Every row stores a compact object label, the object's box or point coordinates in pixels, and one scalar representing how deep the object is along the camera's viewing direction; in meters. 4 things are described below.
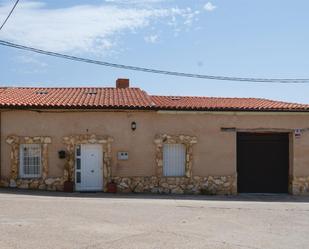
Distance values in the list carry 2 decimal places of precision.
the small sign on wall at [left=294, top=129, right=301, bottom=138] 20.25
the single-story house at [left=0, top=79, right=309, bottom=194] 19.12
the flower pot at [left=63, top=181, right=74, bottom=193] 19.00
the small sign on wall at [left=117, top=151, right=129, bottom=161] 19.47
